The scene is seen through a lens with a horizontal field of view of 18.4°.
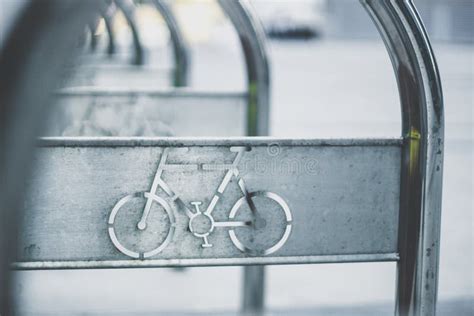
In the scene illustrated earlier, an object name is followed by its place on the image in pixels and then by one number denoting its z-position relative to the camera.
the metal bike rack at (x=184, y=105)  5.49
